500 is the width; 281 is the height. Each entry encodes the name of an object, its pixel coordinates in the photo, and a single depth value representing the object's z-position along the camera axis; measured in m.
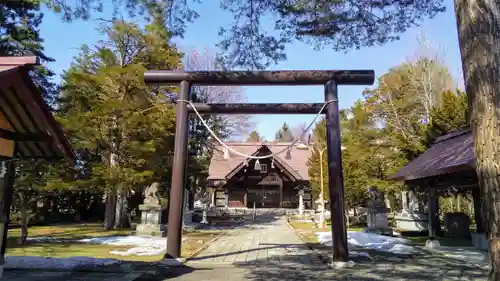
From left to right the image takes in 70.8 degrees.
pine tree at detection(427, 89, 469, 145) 14.92
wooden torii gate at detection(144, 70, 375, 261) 7.72
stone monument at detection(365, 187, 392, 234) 15.88
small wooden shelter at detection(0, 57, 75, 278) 4.69
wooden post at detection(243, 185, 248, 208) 34.49
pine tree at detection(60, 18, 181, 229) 15.34
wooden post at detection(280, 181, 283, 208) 34.14
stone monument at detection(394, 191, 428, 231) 16.75
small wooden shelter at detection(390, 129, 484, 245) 8.52
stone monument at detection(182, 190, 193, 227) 20.27
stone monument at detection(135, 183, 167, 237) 14.22
